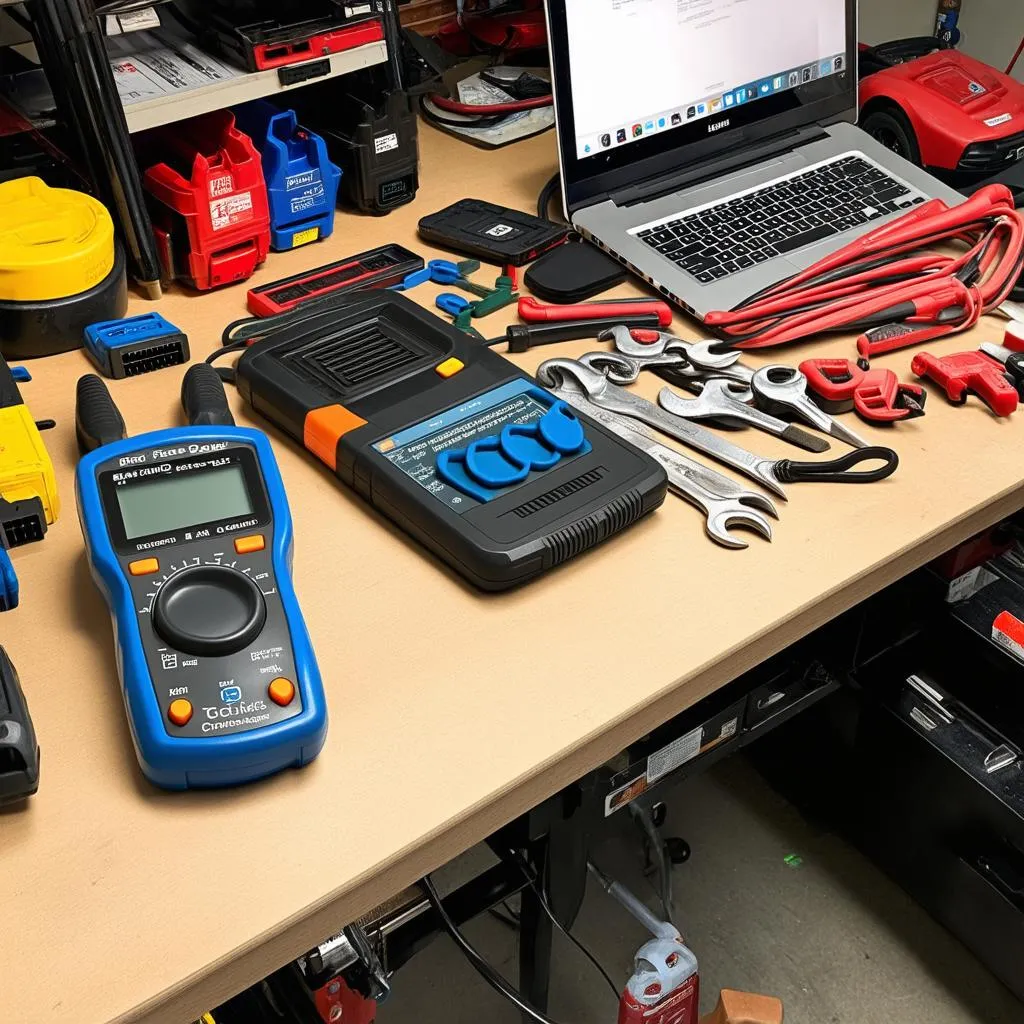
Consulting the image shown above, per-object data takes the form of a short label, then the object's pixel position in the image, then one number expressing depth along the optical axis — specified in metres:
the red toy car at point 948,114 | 1.21
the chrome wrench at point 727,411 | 0.89
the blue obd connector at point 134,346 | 0.93
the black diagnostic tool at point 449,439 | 0.75
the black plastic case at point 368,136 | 1.14
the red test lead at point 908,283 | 0.98
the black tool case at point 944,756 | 1.14
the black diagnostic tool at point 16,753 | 0.59
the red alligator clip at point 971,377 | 0.91
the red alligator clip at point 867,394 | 0.91
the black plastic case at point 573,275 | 1.04
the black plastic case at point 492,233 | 1.09
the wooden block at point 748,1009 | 1.04
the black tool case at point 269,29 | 1.03
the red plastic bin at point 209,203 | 1.01
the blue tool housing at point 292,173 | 1.08
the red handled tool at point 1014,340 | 0.98
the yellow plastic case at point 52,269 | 0.92
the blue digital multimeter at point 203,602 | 0.61
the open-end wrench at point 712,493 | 0.81
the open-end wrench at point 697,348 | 0.95
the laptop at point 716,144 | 1.05
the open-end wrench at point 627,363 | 0.95
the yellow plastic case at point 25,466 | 0.77
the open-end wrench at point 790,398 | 0.90
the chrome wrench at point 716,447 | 0.84
